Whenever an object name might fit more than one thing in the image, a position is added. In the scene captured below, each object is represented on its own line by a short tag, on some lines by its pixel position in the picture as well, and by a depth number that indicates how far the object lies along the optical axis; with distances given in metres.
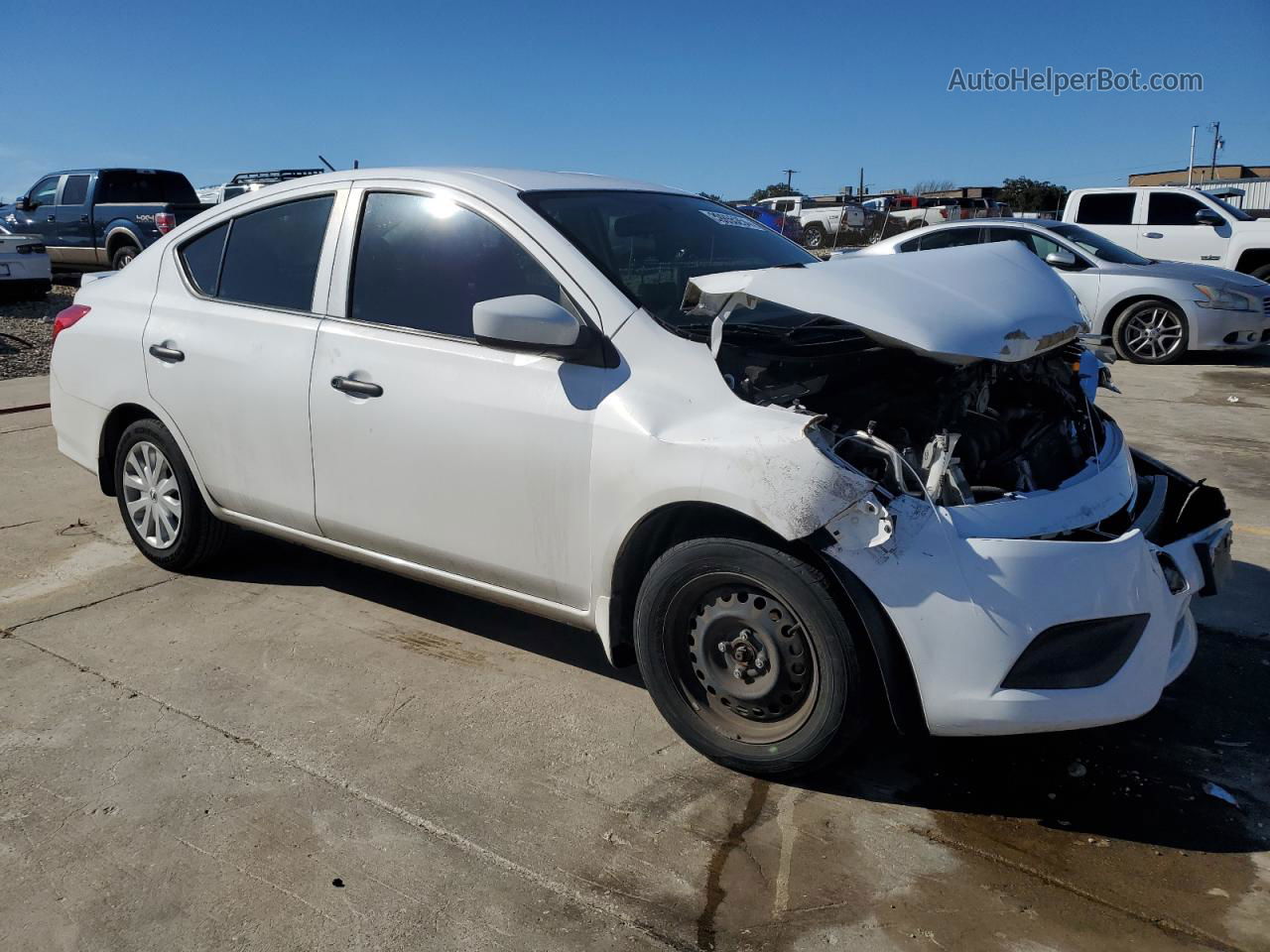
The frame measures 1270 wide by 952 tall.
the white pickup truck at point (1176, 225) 13.70
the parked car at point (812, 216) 33.94
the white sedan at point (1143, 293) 11.02
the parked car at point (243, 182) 19.45
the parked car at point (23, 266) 14.27
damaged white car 2.73
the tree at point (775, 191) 62.90
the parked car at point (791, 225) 30.95
